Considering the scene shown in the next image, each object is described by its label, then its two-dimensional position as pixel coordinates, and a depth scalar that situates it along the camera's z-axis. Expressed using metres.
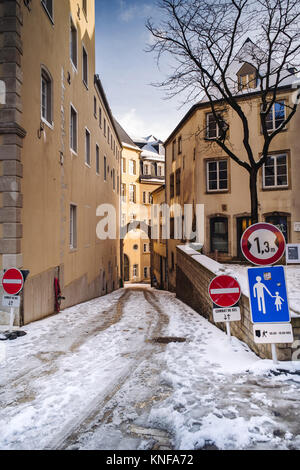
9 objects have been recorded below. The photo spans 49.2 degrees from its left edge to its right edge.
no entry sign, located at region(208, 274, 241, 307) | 6.31
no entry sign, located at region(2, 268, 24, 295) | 7.15
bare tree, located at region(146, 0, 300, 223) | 12.96
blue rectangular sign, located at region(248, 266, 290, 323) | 4.95
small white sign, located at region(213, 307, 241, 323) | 6.29
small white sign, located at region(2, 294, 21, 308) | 7.22
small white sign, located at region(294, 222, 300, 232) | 18.45
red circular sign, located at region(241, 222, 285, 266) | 5.01
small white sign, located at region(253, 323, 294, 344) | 4.82
